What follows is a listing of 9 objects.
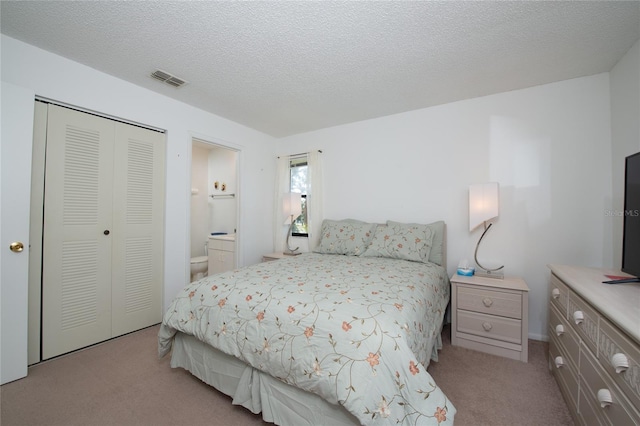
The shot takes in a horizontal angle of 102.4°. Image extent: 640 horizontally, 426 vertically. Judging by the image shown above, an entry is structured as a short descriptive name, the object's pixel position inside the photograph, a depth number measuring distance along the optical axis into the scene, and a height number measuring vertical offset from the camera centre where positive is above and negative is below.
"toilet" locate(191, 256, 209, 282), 3.92 -0.87
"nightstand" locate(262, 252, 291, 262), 3.57 -0.61
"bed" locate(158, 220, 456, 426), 1.08 -0.66
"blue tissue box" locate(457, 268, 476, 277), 2.45 -0.53
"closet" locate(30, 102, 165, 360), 2.08 -0.19
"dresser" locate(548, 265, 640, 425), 0.92 -0.57
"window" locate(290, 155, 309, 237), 3.98 +0.45
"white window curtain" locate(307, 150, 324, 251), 3.75 +0.23
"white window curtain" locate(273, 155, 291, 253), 4.05 +0.25
